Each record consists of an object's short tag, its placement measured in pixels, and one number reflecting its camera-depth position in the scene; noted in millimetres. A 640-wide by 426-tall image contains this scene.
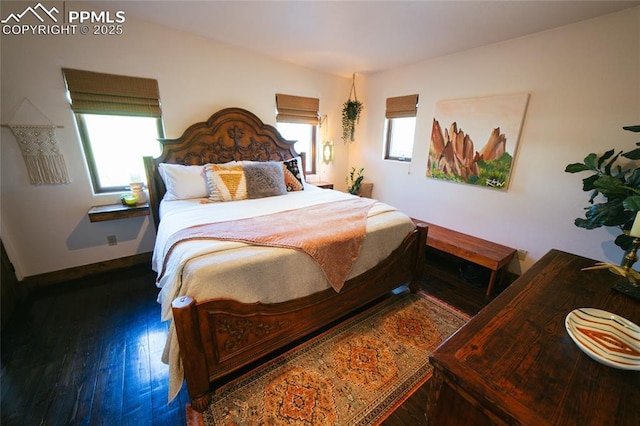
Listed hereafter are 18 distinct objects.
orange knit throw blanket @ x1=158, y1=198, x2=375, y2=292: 1536
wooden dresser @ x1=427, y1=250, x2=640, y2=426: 694
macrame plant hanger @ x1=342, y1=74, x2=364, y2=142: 3971
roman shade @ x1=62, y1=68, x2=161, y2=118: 2182
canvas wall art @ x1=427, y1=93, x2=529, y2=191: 2451
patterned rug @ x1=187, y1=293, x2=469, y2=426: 1287
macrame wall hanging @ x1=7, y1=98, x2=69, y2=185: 2049
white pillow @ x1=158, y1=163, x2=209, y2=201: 2492
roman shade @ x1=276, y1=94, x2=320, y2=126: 3404
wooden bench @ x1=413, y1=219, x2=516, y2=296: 2303
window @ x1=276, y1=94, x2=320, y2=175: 3438
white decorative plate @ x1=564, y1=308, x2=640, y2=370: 823
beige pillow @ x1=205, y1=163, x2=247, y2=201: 2465
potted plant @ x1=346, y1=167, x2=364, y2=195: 3982
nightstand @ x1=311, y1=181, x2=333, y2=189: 3827
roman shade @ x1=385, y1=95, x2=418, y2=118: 3273
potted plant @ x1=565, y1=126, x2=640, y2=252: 1659
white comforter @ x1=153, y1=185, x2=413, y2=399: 1231
